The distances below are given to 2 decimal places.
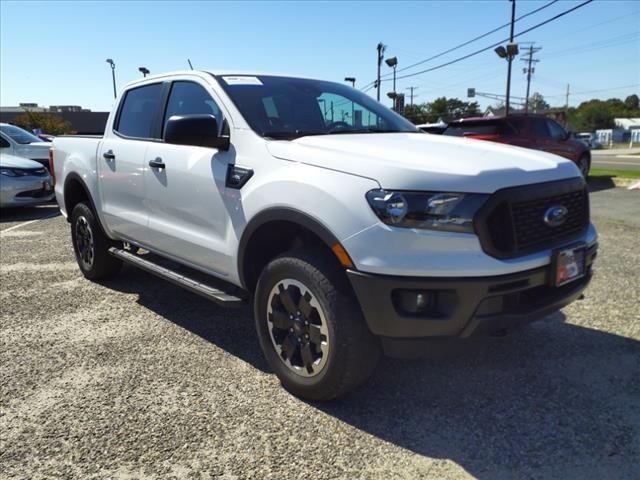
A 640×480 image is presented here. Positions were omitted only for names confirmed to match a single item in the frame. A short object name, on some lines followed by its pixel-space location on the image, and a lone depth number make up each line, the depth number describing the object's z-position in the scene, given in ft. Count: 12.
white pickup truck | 7.59
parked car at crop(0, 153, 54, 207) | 31.73
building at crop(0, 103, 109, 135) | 199.52
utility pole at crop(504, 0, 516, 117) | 76.59
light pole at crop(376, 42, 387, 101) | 94.68
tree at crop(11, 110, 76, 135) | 144.97
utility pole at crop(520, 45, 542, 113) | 212.37
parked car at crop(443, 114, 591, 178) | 33.83
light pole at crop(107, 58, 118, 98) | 134.92
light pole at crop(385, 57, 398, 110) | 89.76
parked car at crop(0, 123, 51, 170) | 40.52
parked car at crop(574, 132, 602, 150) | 185.76
